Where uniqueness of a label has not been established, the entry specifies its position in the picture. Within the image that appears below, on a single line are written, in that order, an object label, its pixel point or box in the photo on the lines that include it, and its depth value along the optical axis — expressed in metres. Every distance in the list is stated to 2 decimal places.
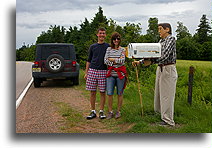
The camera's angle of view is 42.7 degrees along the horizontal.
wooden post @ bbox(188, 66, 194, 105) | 5.81
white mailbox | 4.50
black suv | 8.80
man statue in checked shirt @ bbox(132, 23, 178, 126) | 4.43
